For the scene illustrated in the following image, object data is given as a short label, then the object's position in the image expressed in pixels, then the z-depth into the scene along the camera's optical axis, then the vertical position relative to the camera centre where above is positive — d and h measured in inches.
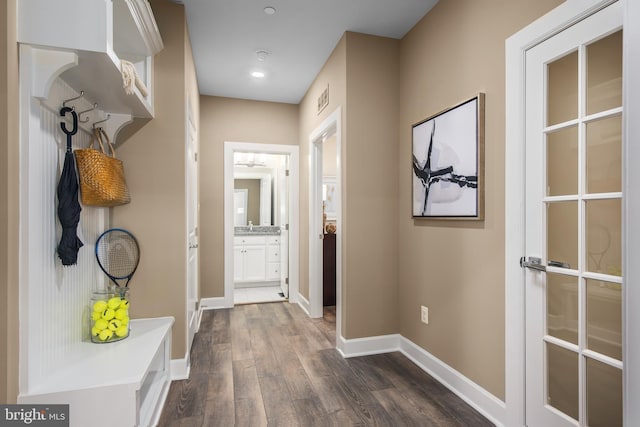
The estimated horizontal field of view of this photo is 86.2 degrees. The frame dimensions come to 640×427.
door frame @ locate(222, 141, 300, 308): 161.3 +1.3
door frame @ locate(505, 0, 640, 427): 58.6 +5.7
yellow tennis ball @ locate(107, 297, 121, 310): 73.9 -19.5
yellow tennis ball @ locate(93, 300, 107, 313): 72.1 -19.7
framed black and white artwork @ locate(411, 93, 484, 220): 77.4 +12.5
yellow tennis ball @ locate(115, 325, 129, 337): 74.0 -25.8
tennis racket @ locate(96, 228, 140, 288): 83.0 -10.3
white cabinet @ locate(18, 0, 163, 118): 50.4 +27.1
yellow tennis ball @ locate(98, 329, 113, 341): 72.1 -25.7
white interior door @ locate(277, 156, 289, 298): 178.8 -5.1
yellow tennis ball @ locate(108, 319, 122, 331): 73.0 -23.9
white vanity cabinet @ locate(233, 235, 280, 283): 203.5 -27.6
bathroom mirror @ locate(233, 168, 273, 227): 225.0 +9.1
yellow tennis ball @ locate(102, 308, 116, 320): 72.5 -21.5
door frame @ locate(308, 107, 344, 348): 145.1 -3.6
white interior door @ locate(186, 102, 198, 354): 105.0 -8.8
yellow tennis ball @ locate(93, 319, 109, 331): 71.6 -23.4
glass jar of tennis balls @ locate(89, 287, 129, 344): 72.0 -22.4
